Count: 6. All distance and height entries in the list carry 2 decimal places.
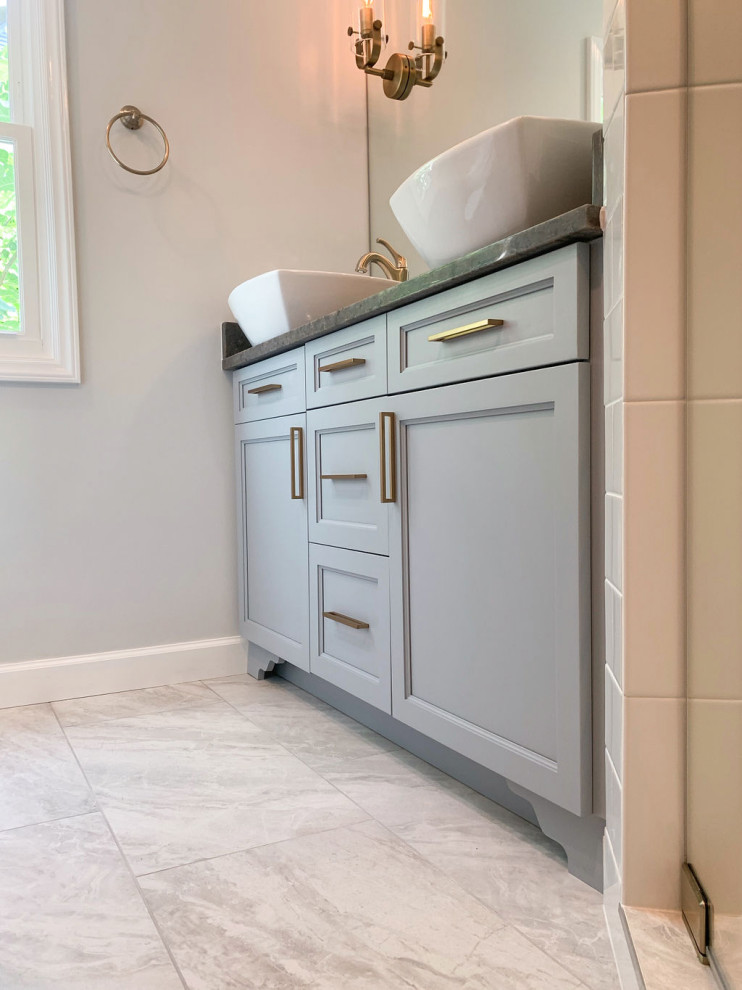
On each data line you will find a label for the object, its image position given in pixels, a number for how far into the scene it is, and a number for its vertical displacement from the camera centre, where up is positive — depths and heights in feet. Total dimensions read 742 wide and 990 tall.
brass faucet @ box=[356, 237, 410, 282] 7.69 +1.89
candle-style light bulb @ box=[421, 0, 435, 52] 6.98 +3.81
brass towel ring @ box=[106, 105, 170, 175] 6.97 +3.02
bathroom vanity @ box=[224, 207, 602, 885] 3.55 -0.34
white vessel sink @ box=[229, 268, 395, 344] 6.32 +1.33
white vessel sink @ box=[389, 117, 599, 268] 3.92 +1.42
